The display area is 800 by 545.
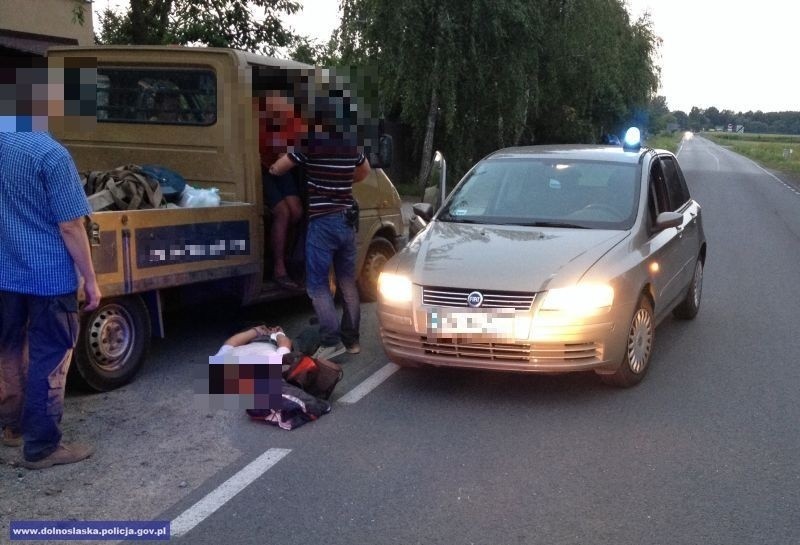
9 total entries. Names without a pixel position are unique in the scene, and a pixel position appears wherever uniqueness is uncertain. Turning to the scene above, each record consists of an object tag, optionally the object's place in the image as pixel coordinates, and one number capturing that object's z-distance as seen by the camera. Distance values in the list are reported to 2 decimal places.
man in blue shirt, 4.45
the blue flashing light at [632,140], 7.96
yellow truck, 5.91
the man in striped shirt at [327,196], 6.73
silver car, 5.75
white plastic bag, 6.74
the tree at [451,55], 20.80
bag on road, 5.75
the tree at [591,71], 25.57
